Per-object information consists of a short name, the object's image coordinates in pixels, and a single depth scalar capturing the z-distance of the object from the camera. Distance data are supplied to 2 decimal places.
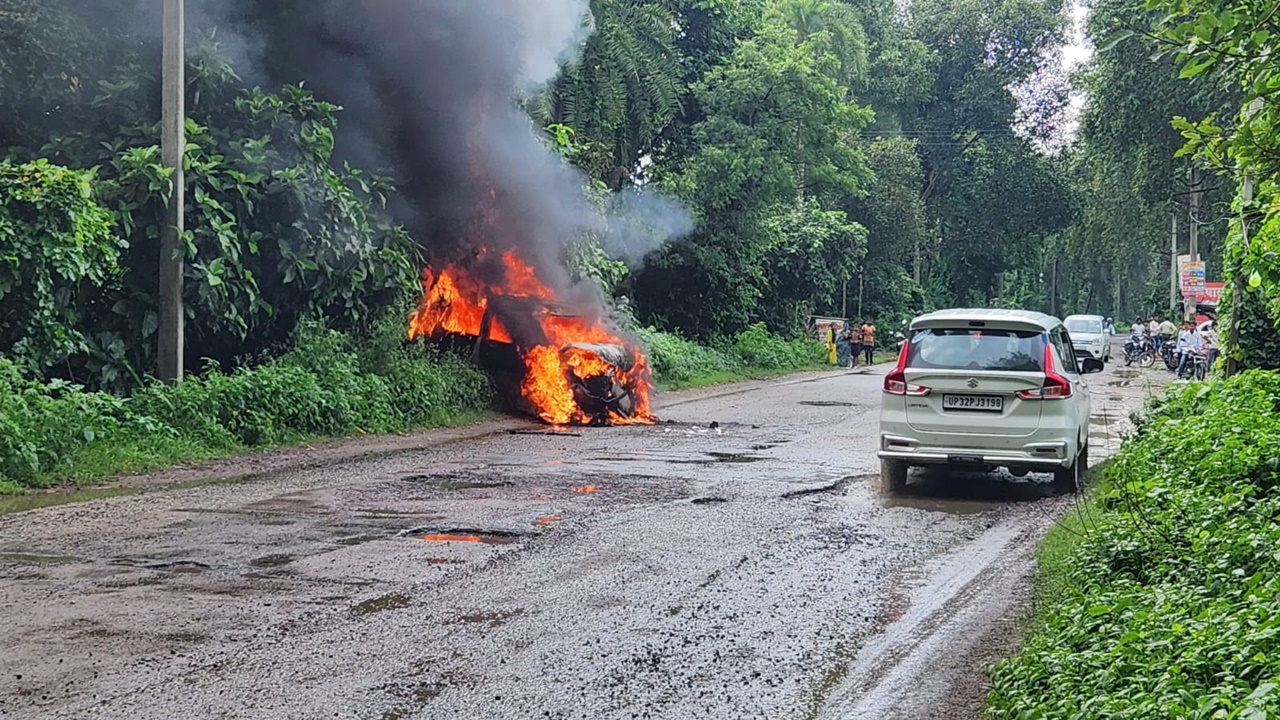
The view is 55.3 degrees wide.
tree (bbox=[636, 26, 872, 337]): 32.12
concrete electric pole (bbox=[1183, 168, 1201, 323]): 34.38
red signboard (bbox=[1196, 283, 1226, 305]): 34.72
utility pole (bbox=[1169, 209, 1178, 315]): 46.75
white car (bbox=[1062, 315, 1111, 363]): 40.06
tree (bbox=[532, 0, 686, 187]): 27.29
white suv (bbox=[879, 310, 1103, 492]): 11.05
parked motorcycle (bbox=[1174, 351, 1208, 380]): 29.11
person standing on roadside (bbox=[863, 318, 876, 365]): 40.06
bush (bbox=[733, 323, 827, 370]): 35.56
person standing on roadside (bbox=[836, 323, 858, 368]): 39.44
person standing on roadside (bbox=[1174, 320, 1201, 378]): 29.95
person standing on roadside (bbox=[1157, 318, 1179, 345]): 40.80
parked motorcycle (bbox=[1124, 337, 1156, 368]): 42.09
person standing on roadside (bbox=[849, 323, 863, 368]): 39.88
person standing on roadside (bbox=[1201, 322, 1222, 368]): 26.77
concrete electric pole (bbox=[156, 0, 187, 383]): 13.88
